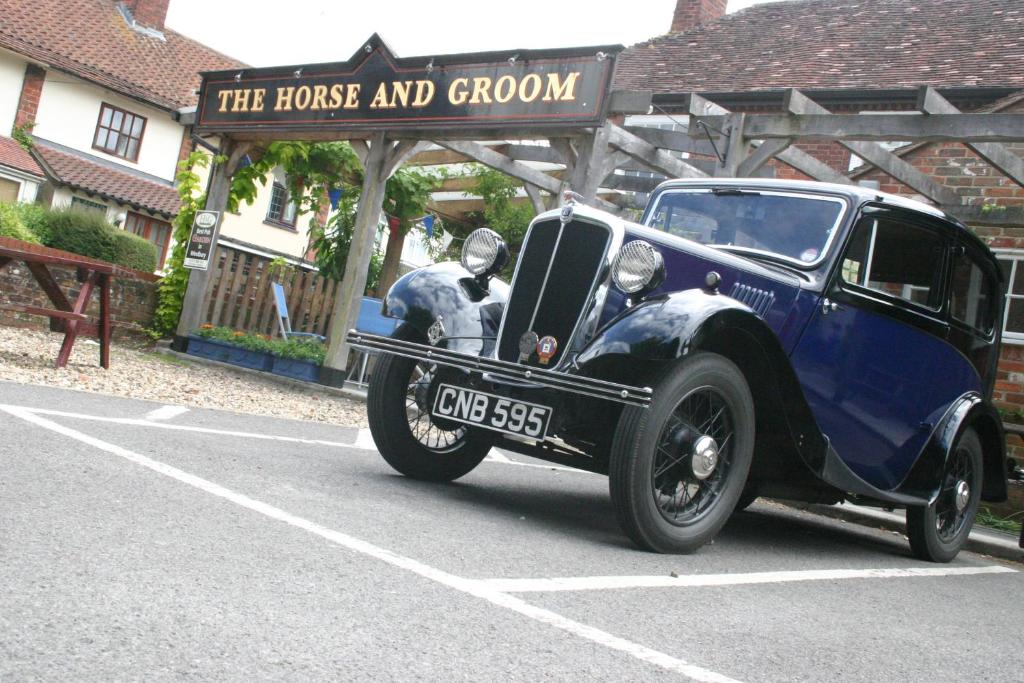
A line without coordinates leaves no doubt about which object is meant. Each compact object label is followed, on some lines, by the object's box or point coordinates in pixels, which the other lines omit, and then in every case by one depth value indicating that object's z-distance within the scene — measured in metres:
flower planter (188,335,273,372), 12.50
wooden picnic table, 8.68
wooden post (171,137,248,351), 13.85
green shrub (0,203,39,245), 17.28
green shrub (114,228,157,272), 25.14
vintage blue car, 4.69
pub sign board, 9.88
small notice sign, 13.91
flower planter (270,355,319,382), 11.91
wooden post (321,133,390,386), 11.84
